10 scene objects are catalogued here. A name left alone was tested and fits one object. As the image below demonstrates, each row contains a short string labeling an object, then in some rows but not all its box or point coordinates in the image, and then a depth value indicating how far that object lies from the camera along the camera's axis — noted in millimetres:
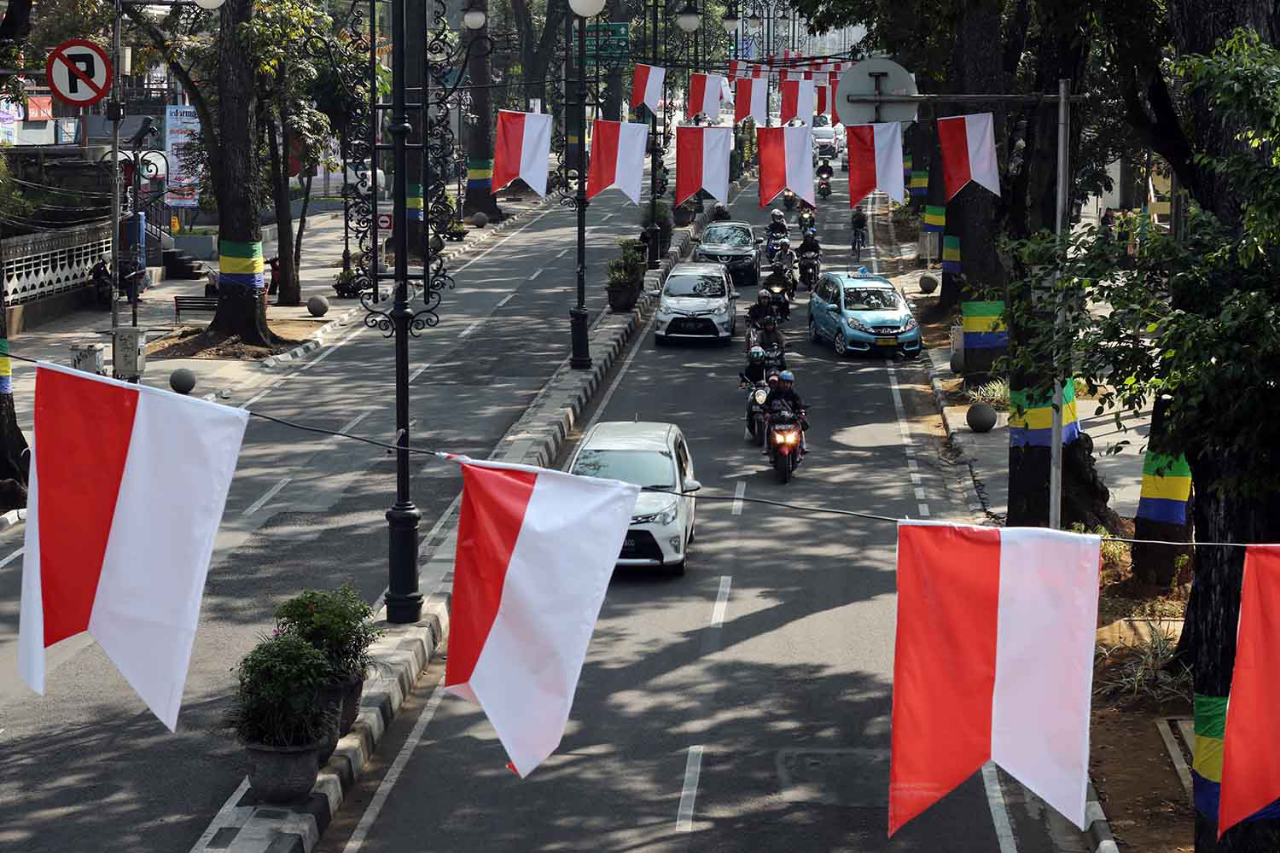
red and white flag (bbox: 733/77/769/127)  44094
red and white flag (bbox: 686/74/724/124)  38625
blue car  36156
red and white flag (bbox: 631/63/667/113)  36906
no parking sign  26188
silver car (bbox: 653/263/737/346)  37281
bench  39688
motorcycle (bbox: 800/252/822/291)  47219
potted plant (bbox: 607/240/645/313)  40938
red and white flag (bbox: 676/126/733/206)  25641
